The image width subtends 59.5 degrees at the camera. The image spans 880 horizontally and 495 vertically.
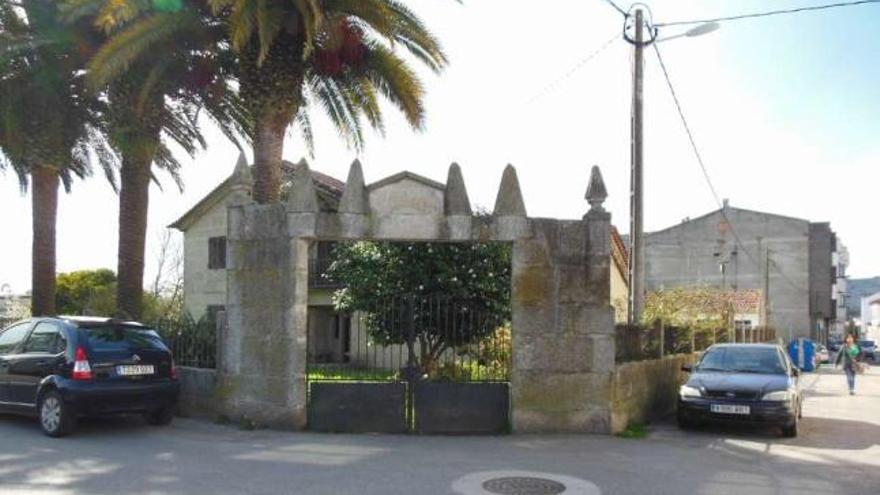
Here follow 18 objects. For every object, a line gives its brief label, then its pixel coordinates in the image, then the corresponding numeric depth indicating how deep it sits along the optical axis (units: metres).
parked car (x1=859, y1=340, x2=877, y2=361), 55.00
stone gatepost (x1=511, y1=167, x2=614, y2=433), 10.49
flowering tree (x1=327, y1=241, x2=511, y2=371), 13.59
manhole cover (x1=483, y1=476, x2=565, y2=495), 7.39
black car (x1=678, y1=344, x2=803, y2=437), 11.21
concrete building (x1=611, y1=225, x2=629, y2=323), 29.59
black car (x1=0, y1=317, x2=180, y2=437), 9.87
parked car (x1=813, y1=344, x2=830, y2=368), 38.00
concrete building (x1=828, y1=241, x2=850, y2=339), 69.75
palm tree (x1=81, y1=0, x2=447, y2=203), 11.33
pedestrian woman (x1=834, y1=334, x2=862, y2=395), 21.00
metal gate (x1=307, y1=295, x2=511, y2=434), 10.52
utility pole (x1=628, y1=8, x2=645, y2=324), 13.72
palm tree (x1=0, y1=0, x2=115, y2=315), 14.36
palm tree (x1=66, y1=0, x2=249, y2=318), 12.16
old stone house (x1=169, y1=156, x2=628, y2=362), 25.05
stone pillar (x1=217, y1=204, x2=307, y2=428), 10.55
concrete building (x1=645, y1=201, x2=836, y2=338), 58.16
